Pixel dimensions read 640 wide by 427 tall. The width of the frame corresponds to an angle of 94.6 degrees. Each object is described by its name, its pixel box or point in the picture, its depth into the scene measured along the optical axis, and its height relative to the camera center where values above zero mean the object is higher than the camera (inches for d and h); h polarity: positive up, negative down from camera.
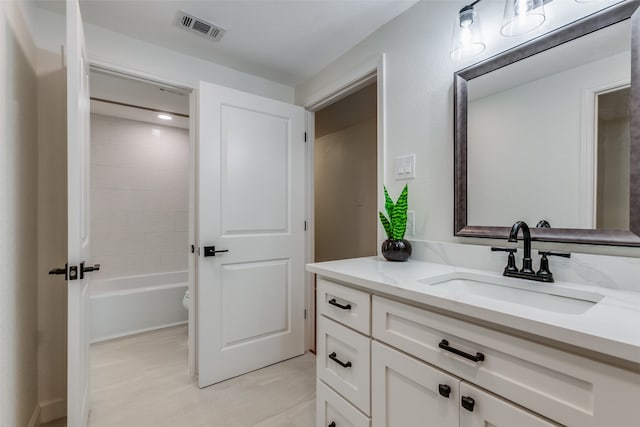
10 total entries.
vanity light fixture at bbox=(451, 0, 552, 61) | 43.4 +29.7
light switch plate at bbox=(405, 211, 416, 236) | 62.2 -2.2
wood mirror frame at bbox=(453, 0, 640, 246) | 36.1 +13.3
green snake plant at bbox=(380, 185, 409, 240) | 57.9 -1.1
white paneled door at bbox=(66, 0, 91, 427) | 47.8 -0.2
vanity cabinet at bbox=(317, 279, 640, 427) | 23.5 -16.7
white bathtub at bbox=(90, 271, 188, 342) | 103.0 -35.7
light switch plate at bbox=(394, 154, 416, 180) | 62.2 +9.8
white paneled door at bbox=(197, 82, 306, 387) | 76.7 -5.7
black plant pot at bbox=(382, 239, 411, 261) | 56.9 -7.2
